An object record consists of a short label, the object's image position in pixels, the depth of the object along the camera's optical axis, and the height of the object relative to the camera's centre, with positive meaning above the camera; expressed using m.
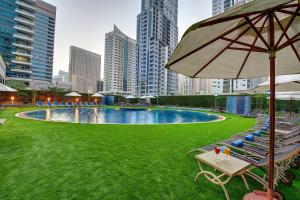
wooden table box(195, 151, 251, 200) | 1.85 -0.99
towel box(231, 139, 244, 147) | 3.22 -1.05
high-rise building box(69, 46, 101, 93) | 129.66 +36.35
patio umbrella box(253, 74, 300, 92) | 4.03 +0.82
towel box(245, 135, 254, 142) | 3.67 -1.02
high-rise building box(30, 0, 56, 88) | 59.52 +27.15
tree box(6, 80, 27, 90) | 32.20 +3.91
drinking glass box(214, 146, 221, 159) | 2.30 -0.88
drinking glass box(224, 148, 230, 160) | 2.18 -0.86
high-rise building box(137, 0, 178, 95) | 57.67 +24.61
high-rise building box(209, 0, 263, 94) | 50.41 +8.49
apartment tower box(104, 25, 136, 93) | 85.92 +28.43
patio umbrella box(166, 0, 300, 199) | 1.26 +0.88
